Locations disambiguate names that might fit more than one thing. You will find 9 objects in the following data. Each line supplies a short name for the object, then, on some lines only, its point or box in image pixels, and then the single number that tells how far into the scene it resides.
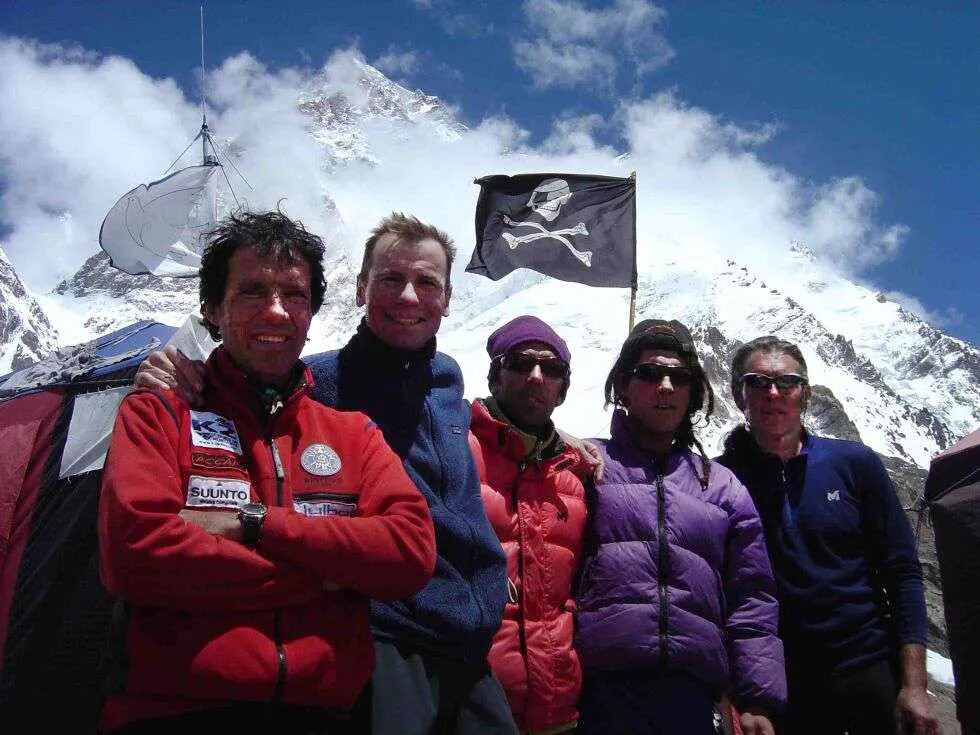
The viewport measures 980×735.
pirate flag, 7.95
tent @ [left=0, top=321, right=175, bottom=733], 3.99
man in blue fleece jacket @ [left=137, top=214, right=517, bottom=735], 2.29
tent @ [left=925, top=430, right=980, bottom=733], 2.76
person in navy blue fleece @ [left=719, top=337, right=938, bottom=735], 3.11
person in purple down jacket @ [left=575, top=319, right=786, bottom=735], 2.81
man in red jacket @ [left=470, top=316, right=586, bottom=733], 2.72
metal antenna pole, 12.23
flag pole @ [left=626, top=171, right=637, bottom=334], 5.47
